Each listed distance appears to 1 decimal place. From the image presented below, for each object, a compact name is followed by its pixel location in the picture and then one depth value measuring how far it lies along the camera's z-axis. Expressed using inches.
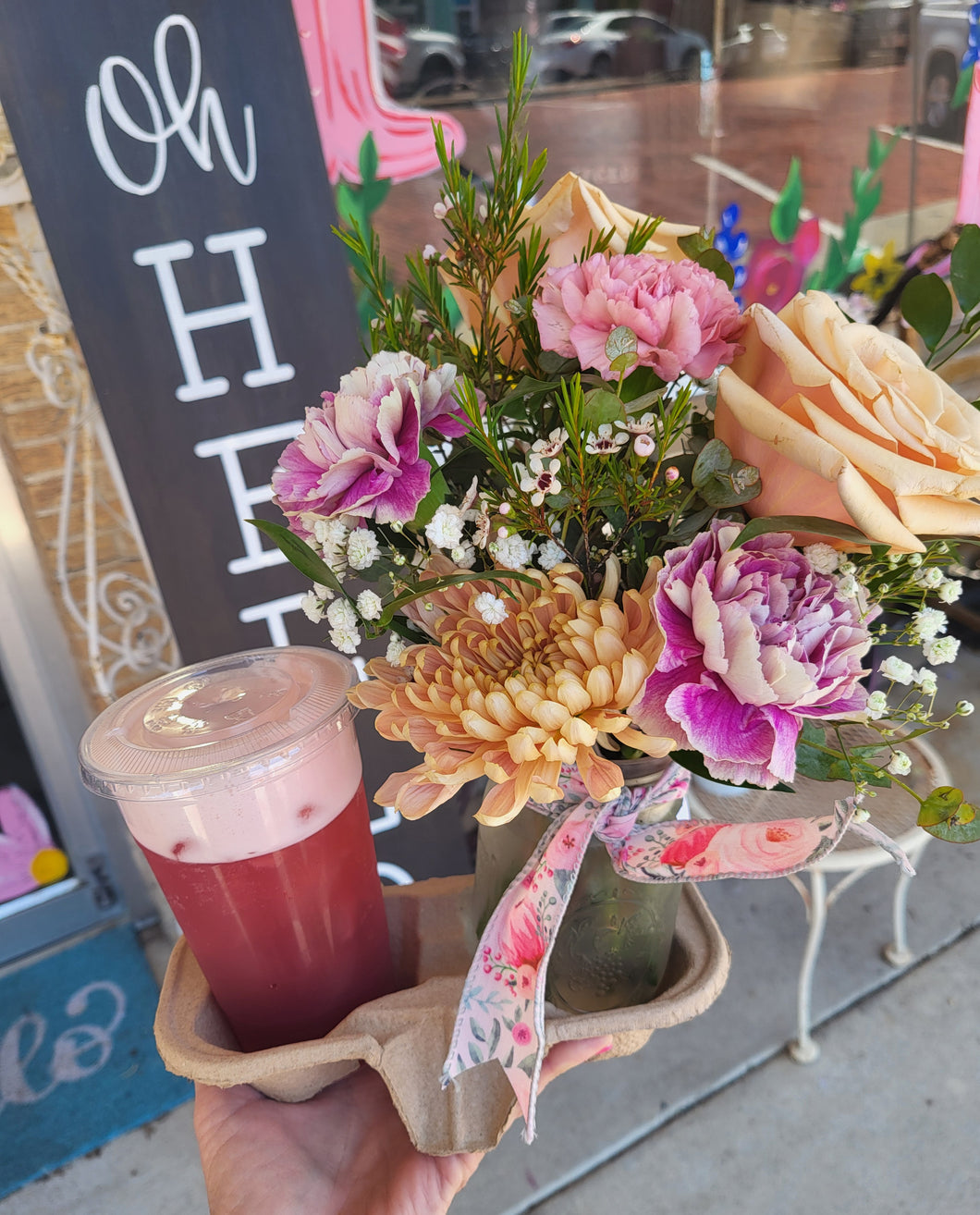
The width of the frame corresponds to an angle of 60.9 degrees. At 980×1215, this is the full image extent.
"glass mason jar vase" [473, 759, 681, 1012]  23.2
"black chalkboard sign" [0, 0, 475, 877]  40.3
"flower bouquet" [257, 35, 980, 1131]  15.8
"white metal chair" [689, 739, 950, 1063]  54.8
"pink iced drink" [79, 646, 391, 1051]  21.0
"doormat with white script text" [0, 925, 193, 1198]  60.2
